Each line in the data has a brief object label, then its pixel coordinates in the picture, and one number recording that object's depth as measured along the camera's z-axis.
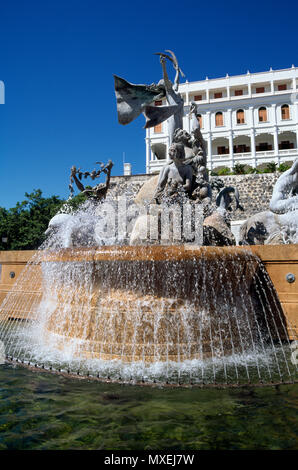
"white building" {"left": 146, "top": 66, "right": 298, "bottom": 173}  41.88
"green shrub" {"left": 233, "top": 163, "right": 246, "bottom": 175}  30.58
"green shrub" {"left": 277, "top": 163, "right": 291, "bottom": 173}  29.09
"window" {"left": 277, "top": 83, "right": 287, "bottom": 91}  45.21
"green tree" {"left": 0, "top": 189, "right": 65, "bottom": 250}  27.81
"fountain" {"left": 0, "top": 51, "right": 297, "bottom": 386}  4.41
